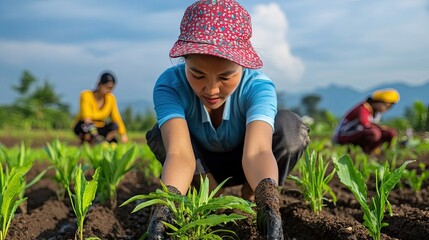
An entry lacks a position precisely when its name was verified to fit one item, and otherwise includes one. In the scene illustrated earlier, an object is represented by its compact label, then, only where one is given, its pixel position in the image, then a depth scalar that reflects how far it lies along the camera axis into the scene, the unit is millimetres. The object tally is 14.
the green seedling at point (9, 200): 1938
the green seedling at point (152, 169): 3985
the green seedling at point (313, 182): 2375
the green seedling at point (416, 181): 3262
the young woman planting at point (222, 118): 1912
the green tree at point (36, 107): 26547
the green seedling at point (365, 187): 1812
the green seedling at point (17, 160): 2995
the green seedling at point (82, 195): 1841
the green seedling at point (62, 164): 3103
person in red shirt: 6293
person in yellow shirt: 7105
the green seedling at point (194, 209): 1514
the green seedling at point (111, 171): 2893
